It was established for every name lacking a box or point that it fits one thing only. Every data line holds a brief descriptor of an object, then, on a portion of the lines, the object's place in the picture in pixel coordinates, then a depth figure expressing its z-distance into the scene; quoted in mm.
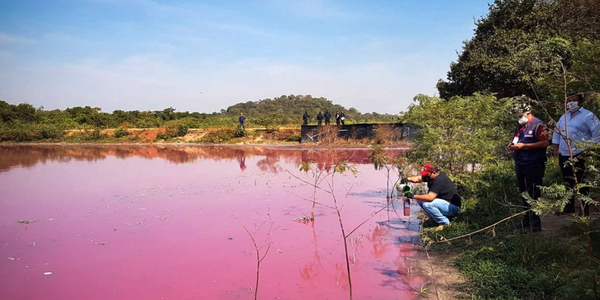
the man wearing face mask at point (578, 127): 6032
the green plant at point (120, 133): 41750
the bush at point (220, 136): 36531
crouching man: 7289
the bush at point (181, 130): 40000
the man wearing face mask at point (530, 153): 6254
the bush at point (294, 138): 33097
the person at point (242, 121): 35647
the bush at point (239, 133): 36375
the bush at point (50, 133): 41906
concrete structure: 27422
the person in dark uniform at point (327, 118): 32206
